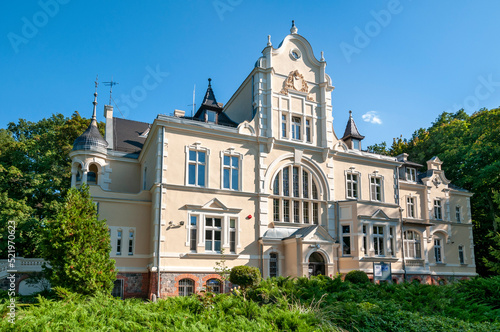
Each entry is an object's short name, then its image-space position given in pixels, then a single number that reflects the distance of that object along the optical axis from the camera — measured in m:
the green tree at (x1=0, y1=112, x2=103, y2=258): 30.77
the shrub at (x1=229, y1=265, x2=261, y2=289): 20.50
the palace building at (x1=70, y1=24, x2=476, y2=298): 23.23
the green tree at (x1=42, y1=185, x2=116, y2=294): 16.48
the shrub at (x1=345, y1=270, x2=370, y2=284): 24.45
